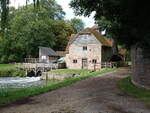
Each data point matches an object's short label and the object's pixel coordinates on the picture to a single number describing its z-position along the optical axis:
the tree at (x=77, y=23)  85.86
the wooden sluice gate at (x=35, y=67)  44.16
